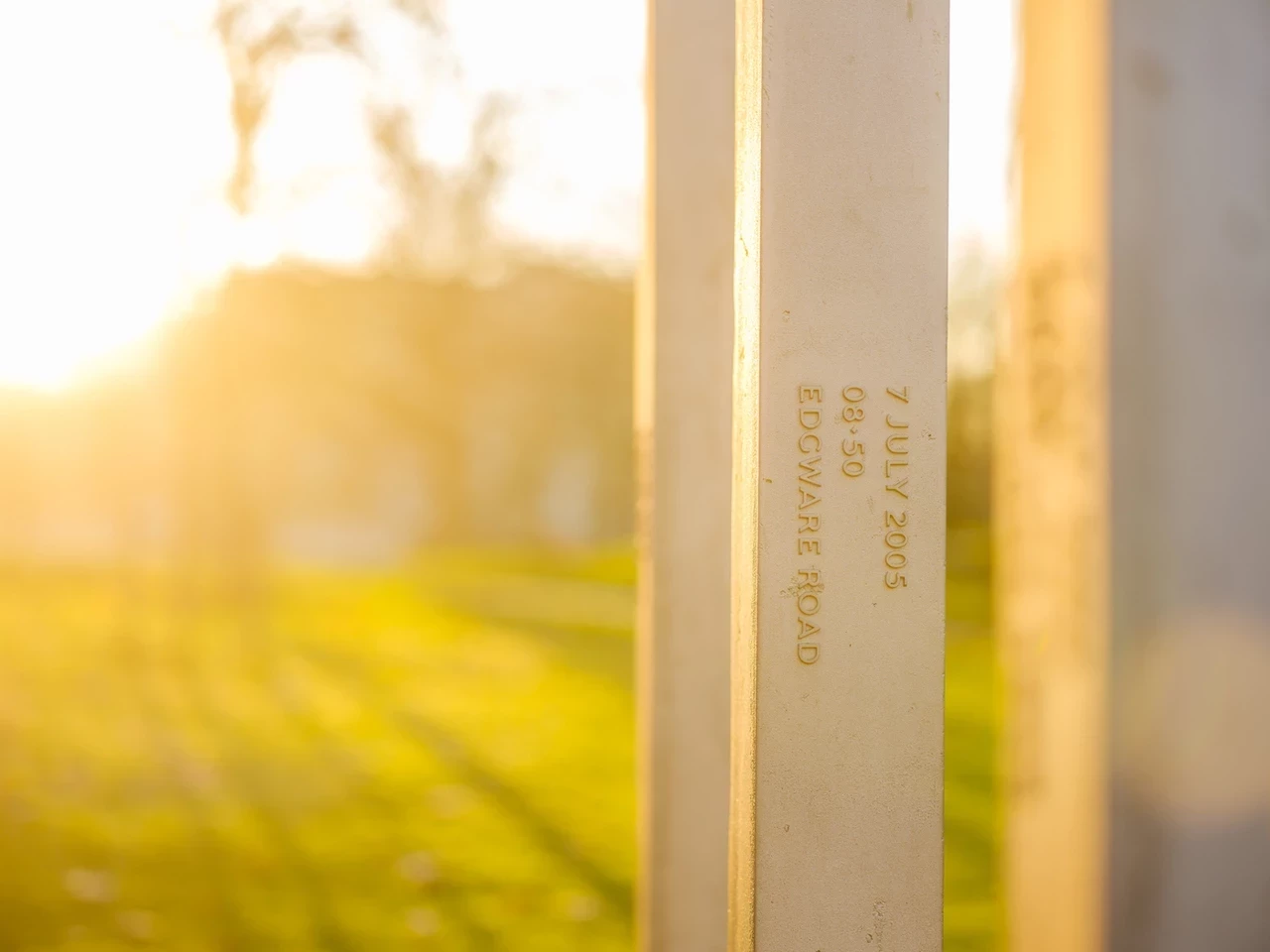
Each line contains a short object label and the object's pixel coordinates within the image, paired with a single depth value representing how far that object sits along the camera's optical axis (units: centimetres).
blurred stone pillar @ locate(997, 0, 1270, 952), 268
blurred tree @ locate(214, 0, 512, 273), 764
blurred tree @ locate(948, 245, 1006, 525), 1130
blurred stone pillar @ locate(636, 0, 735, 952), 253
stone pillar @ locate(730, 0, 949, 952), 158
